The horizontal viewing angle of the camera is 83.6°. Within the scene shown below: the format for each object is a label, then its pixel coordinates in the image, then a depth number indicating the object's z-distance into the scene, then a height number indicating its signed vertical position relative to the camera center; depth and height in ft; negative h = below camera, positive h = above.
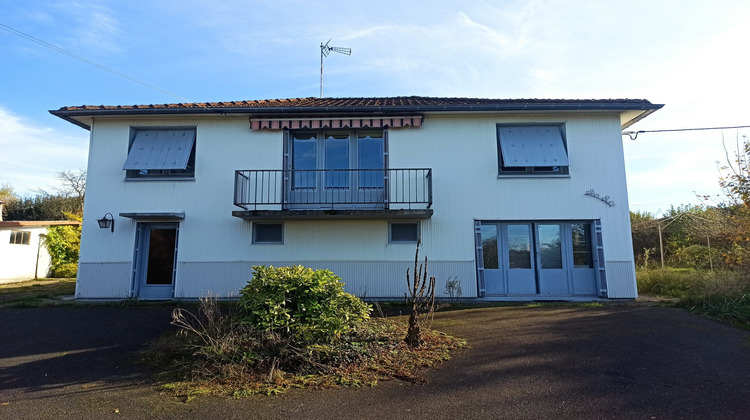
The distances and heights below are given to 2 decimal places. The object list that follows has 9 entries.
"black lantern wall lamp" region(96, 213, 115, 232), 34.68 +3.60
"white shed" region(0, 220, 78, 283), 54.13 +2.03
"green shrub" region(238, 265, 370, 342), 16.75 -1.67
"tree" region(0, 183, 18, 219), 95.82 +17.25
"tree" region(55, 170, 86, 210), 98.22 +19.10
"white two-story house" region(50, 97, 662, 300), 34.01 +5.51
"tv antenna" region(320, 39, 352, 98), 54.86 +28.00
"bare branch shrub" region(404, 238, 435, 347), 19.29 -2.89
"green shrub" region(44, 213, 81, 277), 60.85 +2.31
